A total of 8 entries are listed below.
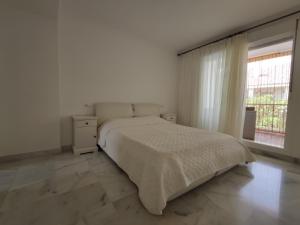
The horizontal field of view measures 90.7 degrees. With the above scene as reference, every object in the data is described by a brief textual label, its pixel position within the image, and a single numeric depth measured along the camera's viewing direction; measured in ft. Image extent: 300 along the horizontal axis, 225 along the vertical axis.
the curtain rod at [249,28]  8.12
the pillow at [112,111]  10.22
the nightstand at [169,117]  13.38
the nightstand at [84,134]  8.98
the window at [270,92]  13.37
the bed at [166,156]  4.49
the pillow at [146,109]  11.82
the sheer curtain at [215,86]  10.00
